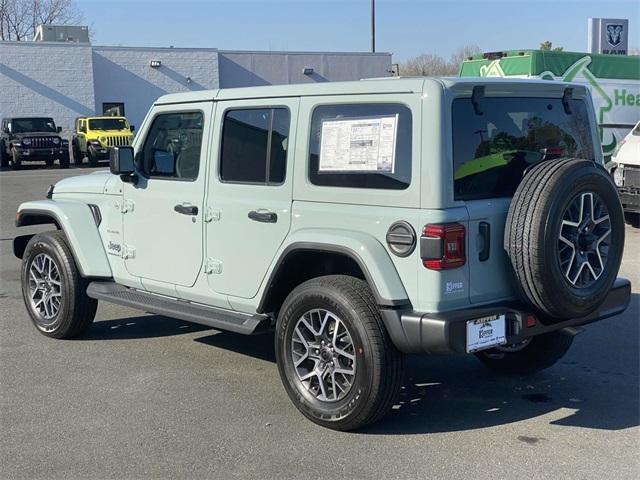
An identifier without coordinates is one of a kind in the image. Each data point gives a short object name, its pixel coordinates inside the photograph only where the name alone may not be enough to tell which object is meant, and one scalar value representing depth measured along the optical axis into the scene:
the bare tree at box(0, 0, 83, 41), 57.84
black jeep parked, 27.92
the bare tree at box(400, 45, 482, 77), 49.26
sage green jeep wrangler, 4.16
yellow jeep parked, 29.11
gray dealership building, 36.41
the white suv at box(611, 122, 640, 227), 11.25
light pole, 45.44
